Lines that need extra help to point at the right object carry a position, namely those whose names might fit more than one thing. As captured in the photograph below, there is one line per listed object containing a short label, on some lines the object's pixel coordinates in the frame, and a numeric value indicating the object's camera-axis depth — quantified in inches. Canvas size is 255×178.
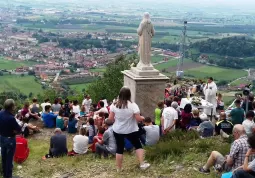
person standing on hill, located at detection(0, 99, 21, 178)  276.4
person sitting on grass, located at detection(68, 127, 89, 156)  376.5
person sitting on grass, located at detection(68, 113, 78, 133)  491.2
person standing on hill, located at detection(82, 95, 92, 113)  594.2
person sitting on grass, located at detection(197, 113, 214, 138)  393.1
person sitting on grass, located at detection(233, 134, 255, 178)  227.5
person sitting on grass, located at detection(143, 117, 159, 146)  371.2
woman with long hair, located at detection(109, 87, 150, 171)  272.8
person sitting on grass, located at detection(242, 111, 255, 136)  343.3
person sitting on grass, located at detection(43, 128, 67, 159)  367.2
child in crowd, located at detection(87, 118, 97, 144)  420.7
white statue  482.0
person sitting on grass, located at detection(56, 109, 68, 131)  504.1
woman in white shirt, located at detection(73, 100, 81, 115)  552.9
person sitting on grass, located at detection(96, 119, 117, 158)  350.0
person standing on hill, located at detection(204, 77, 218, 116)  544.3
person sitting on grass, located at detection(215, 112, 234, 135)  387.2
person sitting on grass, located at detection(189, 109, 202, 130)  419.7
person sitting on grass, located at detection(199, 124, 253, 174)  247.6
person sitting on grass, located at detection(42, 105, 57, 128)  525.7
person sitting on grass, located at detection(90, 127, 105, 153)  377.3
